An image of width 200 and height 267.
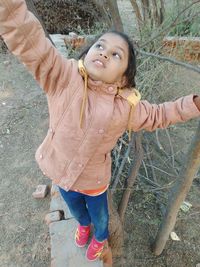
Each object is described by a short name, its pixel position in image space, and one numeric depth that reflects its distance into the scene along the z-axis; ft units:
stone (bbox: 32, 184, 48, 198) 9.02
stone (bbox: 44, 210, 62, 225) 7.22
